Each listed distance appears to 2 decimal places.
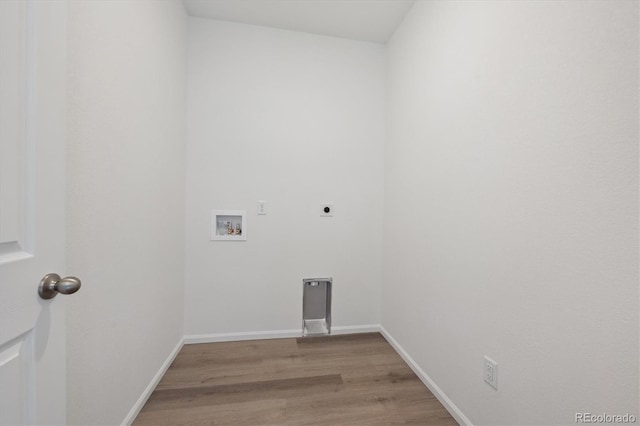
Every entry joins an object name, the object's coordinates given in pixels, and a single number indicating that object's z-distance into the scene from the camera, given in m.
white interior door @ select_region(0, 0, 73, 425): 0.57
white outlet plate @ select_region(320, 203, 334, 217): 2.34
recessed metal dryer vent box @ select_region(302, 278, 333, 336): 2.33
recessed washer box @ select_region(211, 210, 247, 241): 2.19
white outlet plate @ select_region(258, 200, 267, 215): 2.23
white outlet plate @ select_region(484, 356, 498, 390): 1.20
